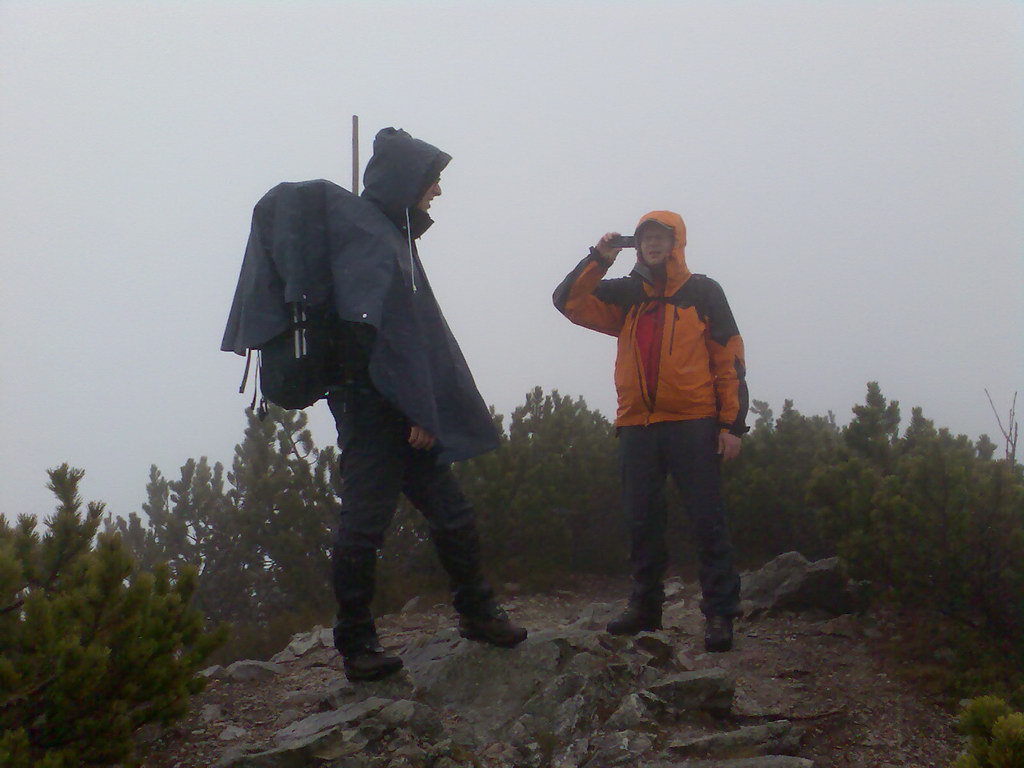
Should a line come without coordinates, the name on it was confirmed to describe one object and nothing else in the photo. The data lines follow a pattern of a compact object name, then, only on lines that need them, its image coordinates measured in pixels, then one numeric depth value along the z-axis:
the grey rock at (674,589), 5.78
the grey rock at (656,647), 3.96
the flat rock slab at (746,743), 3.17
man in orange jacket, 4.16
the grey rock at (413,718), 3.09
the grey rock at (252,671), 4.25
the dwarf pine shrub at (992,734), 1.89
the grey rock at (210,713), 3.62
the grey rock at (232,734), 3.37
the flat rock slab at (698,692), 3.52
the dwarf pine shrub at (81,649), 2.58
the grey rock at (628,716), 3.30
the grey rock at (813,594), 5.04
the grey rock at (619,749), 3.09
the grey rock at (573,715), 3.25
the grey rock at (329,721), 3.05
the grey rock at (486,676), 3.44
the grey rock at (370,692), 3.40
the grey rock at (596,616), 4.92
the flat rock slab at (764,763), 2.93
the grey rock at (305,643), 4.72
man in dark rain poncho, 3.08
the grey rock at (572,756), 3.06
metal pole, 3.73
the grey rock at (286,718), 3.55
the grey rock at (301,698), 3.82
